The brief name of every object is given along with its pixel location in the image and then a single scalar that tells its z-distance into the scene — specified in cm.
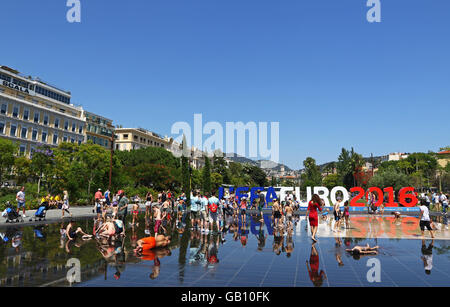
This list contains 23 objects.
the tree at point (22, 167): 3681
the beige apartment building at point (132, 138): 9012
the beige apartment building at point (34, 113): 5219
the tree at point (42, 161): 3522
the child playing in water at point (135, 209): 1702
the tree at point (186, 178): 4838
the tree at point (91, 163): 3700
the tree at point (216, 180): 8151
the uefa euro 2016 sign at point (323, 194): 2968
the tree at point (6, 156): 3431
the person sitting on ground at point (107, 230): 1112
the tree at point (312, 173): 9495
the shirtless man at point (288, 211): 1636
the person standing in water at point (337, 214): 1549
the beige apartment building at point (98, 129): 7538
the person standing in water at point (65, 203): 1889
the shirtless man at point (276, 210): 1466
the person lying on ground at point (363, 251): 902
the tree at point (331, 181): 9633
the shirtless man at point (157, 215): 1212
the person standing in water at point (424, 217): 1230
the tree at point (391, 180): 5658
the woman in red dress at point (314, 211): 1138
